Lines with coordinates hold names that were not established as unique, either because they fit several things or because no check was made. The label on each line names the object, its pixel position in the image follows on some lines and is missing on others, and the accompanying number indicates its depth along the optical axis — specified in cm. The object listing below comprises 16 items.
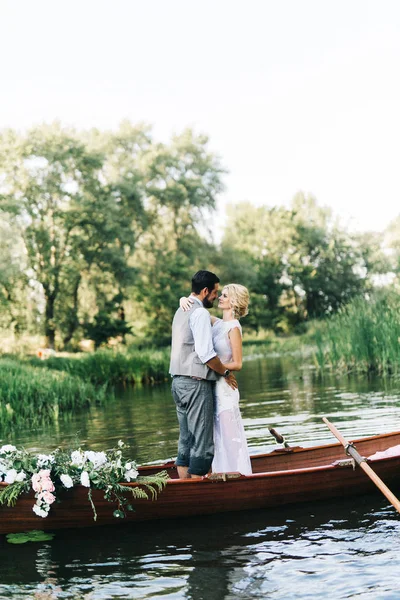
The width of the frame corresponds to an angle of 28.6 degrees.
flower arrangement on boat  632
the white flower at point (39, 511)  631
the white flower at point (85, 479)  633
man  669
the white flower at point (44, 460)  643
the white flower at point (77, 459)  648
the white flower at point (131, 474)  646
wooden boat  656
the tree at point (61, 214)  3769
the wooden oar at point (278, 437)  779
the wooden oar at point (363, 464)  580
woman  684
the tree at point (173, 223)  4641
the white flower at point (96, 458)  651
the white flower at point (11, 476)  633
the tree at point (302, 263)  6062
